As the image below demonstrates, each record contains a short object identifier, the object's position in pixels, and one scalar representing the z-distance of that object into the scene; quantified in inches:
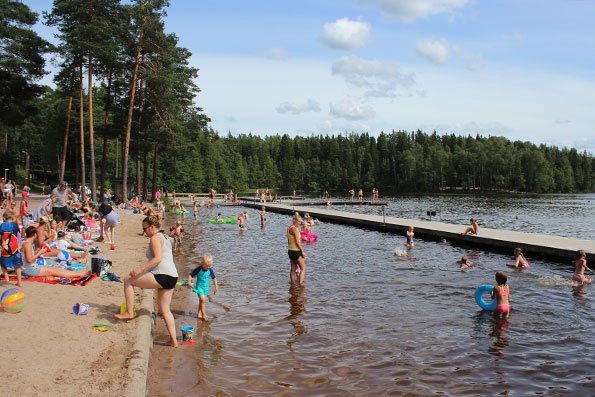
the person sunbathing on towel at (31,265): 401.4
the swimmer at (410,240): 864.3
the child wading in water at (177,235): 832.9
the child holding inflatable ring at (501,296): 420.2
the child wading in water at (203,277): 380.0
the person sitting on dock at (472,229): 900.0
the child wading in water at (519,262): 663.8
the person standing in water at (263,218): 1347.9
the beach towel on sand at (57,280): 402.9
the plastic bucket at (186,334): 335.0
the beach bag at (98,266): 451.1
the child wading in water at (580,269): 557.6
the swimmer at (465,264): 665.6
